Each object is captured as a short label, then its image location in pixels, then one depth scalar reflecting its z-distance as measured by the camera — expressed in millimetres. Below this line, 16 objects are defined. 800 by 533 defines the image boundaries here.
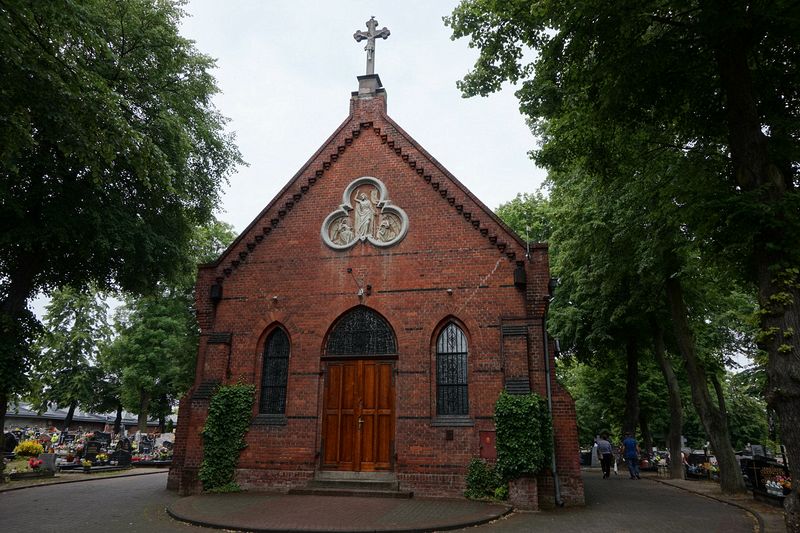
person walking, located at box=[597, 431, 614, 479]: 20609
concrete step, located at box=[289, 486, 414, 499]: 12094
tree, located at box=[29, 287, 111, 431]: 35875
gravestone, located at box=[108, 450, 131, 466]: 20891
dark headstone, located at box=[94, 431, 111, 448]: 26225
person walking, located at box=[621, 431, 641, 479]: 19984
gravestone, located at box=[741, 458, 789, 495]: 12414
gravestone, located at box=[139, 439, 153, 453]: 26175
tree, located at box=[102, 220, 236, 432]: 32781
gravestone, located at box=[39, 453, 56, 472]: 17484
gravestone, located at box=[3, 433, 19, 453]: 23328
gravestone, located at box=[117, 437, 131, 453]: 23828
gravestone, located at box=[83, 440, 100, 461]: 20192
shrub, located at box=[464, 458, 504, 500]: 11867
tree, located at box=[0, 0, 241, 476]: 8281
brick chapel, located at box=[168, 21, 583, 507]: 12609
